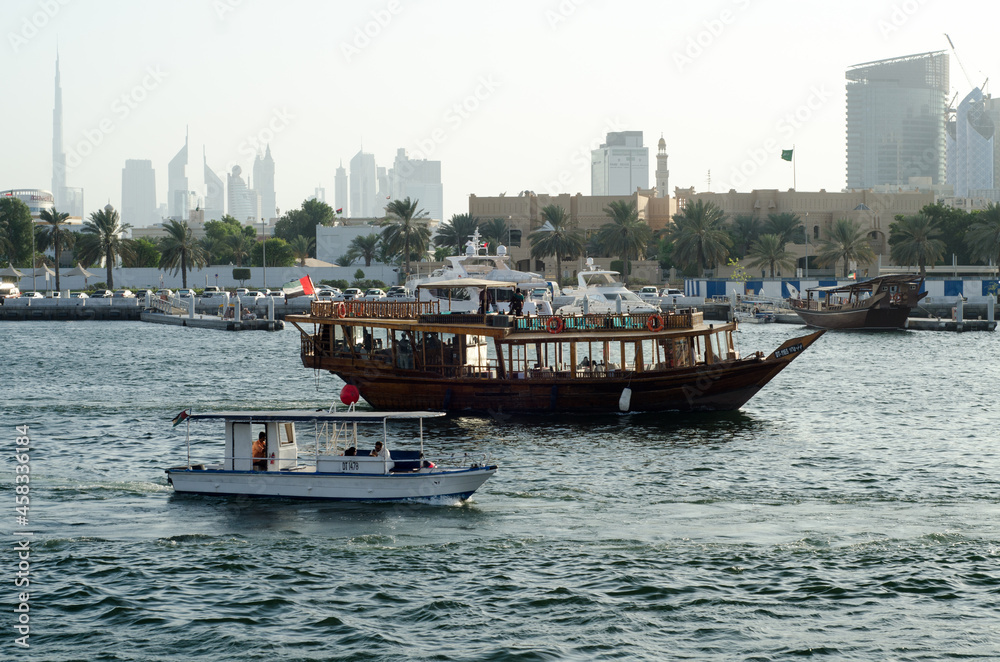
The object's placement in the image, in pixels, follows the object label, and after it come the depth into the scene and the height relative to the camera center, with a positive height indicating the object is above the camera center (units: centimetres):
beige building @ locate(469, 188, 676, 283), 14100 +1246
